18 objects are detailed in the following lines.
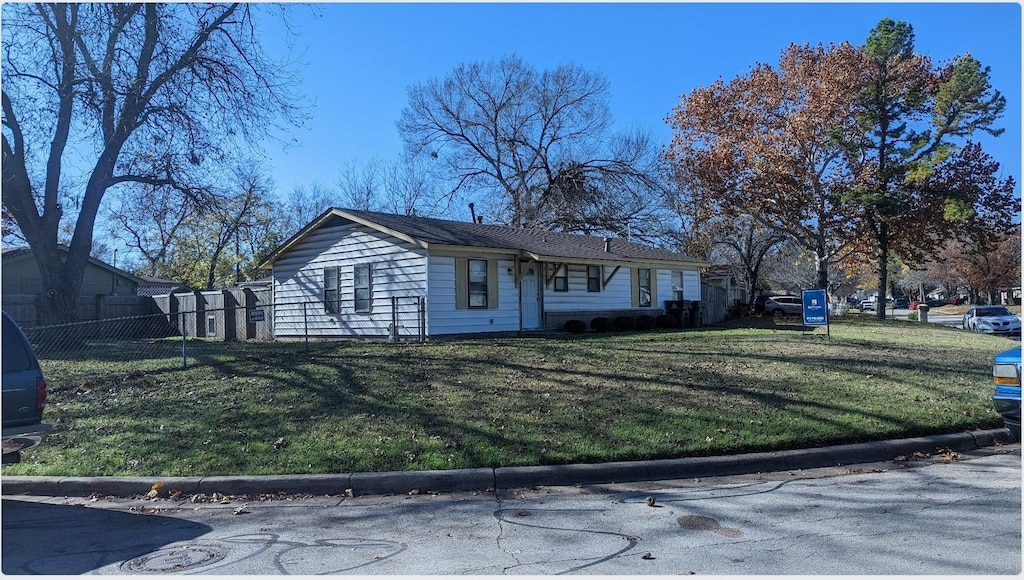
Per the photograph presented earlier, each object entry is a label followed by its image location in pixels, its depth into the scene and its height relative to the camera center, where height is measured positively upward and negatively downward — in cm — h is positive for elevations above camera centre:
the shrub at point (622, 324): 2244 -54
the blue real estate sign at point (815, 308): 1569 -10
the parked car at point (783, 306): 3940 -10
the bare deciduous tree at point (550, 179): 3531 +686
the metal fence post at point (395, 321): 1628 -19
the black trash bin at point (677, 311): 2503 -16
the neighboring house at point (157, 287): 4041 +189
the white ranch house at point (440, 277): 1817 +102
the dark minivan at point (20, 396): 638 -70
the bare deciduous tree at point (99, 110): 1605 +500
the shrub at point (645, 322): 2352 -51
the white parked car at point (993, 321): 2678 -85
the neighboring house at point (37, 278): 2791 +183
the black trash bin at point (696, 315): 2591 -33
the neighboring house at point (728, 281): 3842 +143
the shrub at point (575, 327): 2100 -55
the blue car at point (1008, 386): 762 -96
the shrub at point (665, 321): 2411 -50
